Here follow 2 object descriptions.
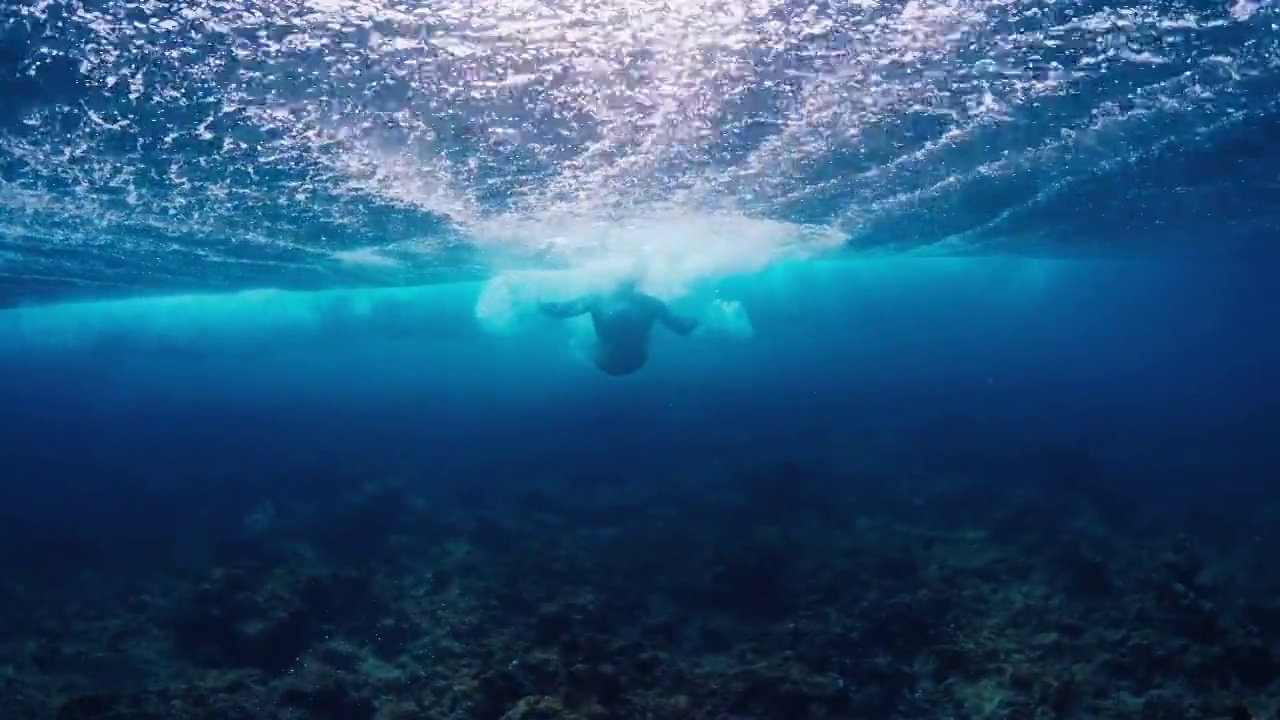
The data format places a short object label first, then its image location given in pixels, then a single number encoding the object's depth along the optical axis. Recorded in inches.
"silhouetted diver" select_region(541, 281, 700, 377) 901.8
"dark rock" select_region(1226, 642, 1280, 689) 315.9
